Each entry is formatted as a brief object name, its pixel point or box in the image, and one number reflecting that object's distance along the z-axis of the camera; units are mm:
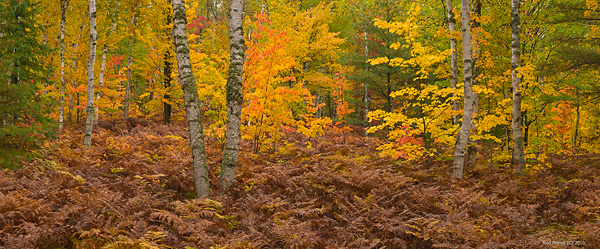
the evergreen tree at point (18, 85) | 6027
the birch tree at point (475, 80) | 9480
